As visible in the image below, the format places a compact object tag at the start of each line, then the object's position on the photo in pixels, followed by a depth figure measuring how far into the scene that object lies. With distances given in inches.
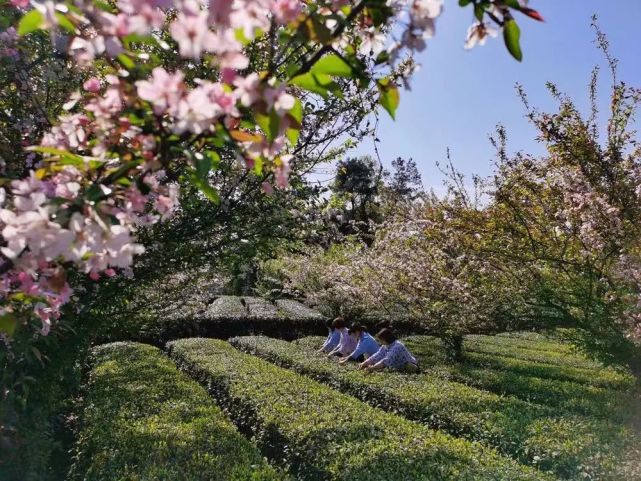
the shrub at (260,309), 707.1
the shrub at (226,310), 690.6
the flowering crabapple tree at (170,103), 45.3
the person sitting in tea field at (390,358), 368.5
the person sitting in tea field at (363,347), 402.6
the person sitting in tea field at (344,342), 437.7
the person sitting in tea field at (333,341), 463.2
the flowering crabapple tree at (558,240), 253.8
